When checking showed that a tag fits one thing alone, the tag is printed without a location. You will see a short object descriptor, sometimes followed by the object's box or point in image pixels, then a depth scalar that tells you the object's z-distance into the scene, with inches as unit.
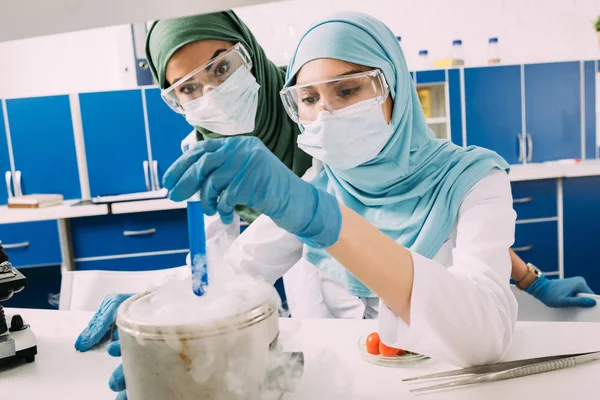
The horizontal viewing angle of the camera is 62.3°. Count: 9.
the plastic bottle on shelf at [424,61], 139.5
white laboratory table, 26.4
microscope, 32.5
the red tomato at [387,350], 30.2
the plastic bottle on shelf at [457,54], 131.8
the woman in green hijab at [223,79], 58.5
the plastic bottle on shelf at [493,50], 136.6
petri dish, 29.8
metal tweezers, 27.2
